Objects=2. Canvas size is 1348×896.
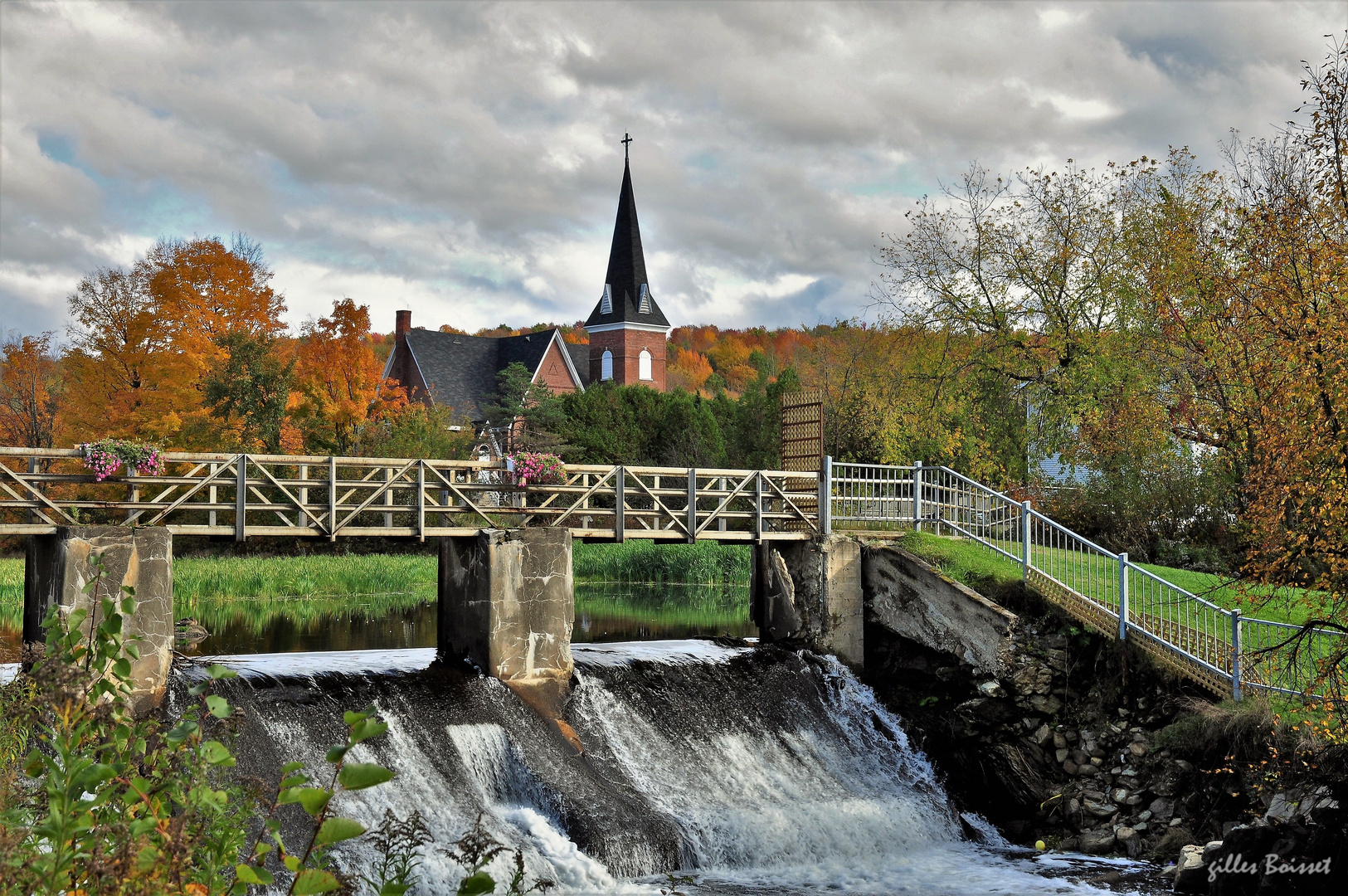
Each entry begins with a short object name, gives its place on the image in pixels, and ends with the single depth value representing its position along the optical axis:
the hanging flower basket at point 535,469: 16.22
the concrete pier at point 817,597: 17.66
